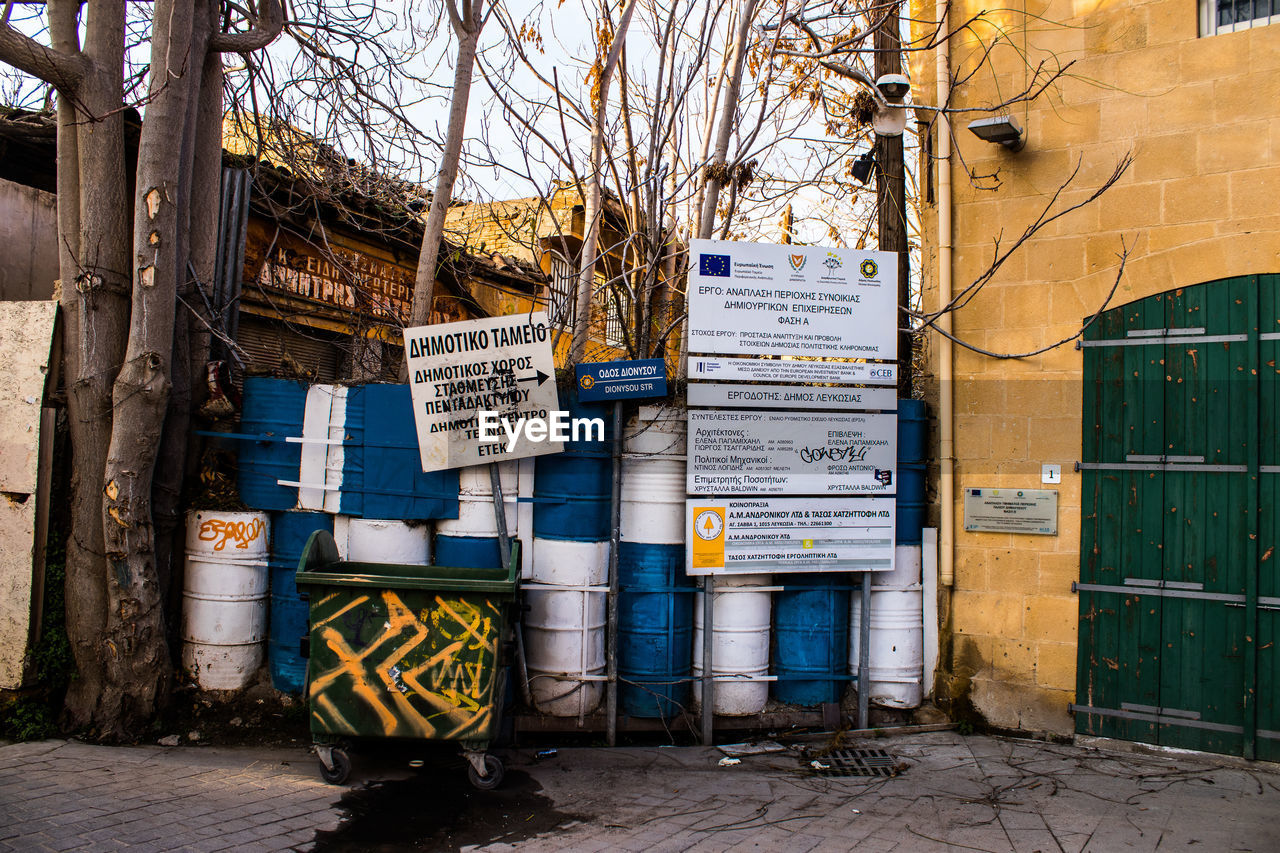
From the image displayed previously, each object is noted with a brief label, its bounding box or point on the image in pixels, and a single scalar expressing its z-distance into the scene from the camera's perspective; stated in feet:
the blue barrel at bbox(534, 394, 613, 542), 18.60
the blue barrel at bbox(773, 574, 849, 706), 19.27
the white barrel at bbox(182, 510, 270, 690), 18.74
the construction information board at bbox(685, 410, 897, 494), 18.72
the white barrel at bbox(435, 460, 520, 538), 18.78
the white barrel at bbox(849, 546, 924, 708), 19.38
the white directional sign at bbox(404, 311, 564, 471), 18.56
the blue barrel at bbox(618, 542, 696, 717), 18.81
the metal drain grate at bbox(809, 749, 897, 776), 16.71
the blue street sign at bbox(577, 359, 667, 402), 18.39
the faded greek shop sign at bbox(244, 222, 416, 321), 30.14
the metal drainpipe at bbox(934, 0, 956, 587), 19.58
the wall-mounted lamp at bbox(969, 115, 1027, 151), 18.60
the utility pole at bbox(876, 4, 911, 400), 21.38
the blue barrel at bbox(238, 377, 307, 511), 19.34
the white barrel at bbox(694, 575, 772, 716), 18.90
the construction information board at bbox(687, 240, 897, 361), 18.94
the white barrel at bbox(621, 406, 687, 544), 18.97
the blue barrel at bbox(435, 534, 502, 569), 18.71
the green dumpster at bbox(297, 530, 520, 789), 15.37
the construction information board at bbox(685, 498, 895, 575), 18.65
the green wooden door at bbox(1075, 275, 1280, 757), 16.96
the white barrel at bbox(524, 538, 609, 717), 18.33
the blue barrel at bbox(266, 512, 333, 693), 18.92
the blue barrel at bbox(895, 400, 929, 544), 19.81
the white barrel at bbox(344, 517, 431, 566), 18.76
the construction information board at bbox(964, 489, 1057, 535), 18.67
